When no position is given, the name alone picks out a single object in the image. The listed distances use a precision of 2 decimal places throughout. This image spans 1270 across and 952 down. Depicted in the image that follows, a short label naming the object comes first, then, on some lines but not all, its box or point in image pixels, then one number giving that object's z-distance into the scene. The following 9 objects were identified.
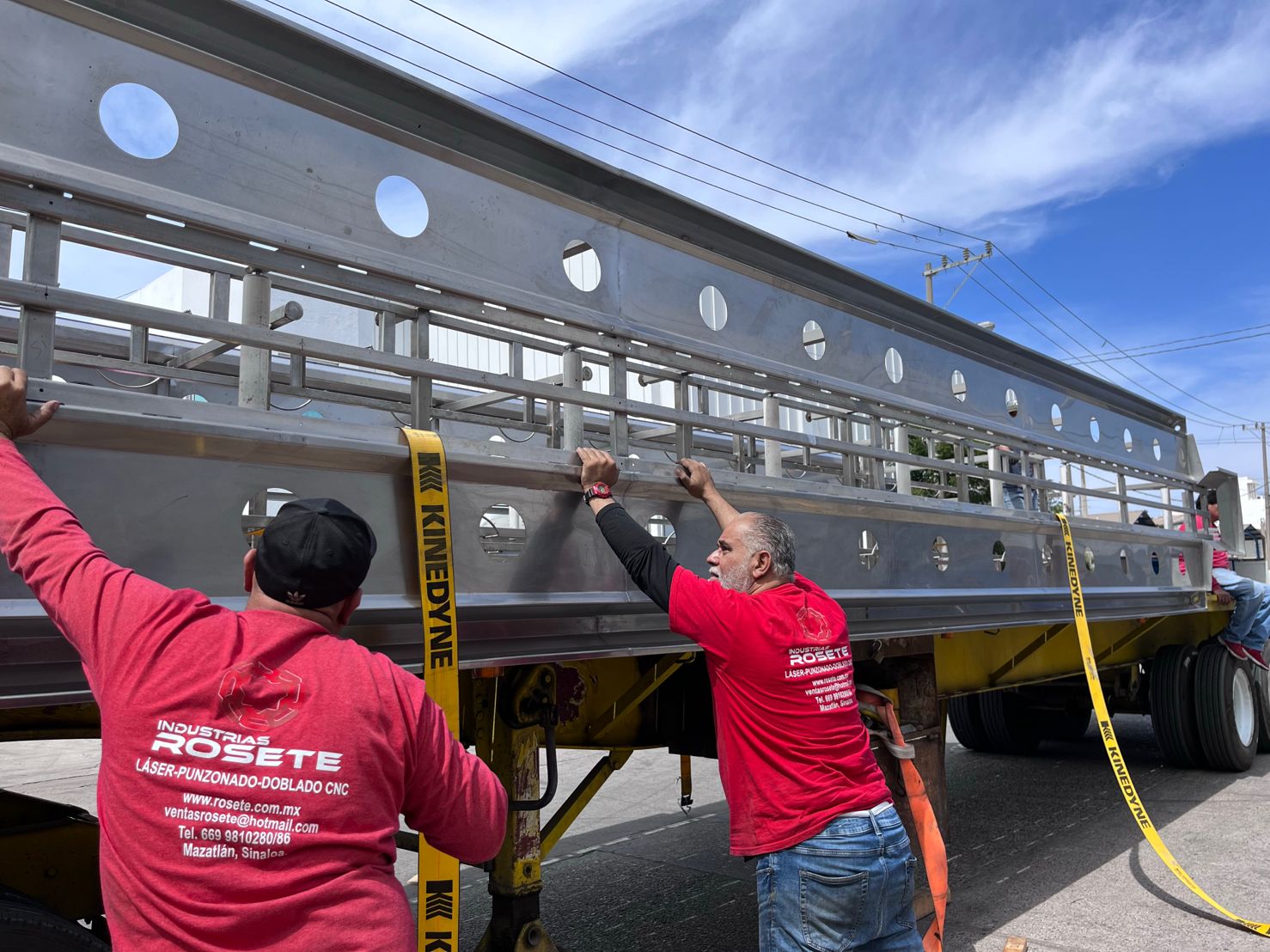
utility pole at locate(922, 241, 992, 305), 27.08
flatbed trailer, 1.87
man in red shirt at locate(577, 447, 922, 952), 2.55
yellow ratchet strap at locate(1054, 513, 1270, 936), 4.70
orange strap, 3.61
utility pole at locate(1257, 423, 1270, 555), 44.24
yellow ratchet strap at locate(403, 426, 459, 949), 2.18
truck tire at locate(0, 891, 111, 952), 1.82
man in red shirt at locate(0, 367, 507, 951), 1.48
